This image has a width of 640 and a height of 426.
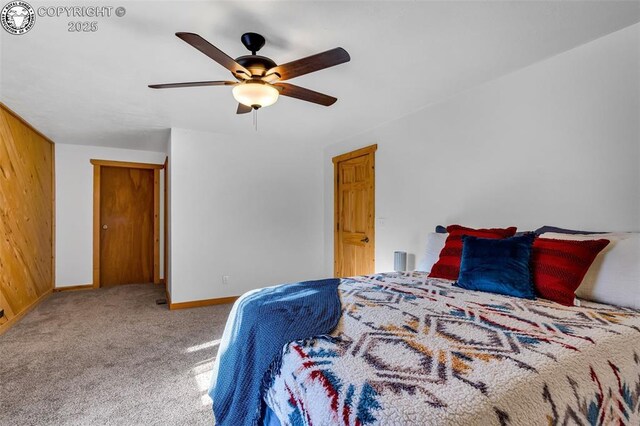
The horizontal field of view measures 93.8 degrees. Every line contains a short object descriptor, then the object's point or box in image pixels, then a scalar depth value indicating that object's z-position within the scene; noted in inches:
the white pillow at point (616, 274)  60.5
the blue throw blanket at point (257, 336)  49.1
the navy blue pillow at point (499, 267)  69.0
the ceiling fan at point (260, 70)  63.6
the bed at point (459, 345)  32.4
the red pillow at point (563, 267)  63.9
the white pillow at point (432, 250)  100.0
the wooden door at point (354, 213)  154.1
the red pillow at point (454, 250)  85.9
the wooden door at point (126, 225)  197.9
